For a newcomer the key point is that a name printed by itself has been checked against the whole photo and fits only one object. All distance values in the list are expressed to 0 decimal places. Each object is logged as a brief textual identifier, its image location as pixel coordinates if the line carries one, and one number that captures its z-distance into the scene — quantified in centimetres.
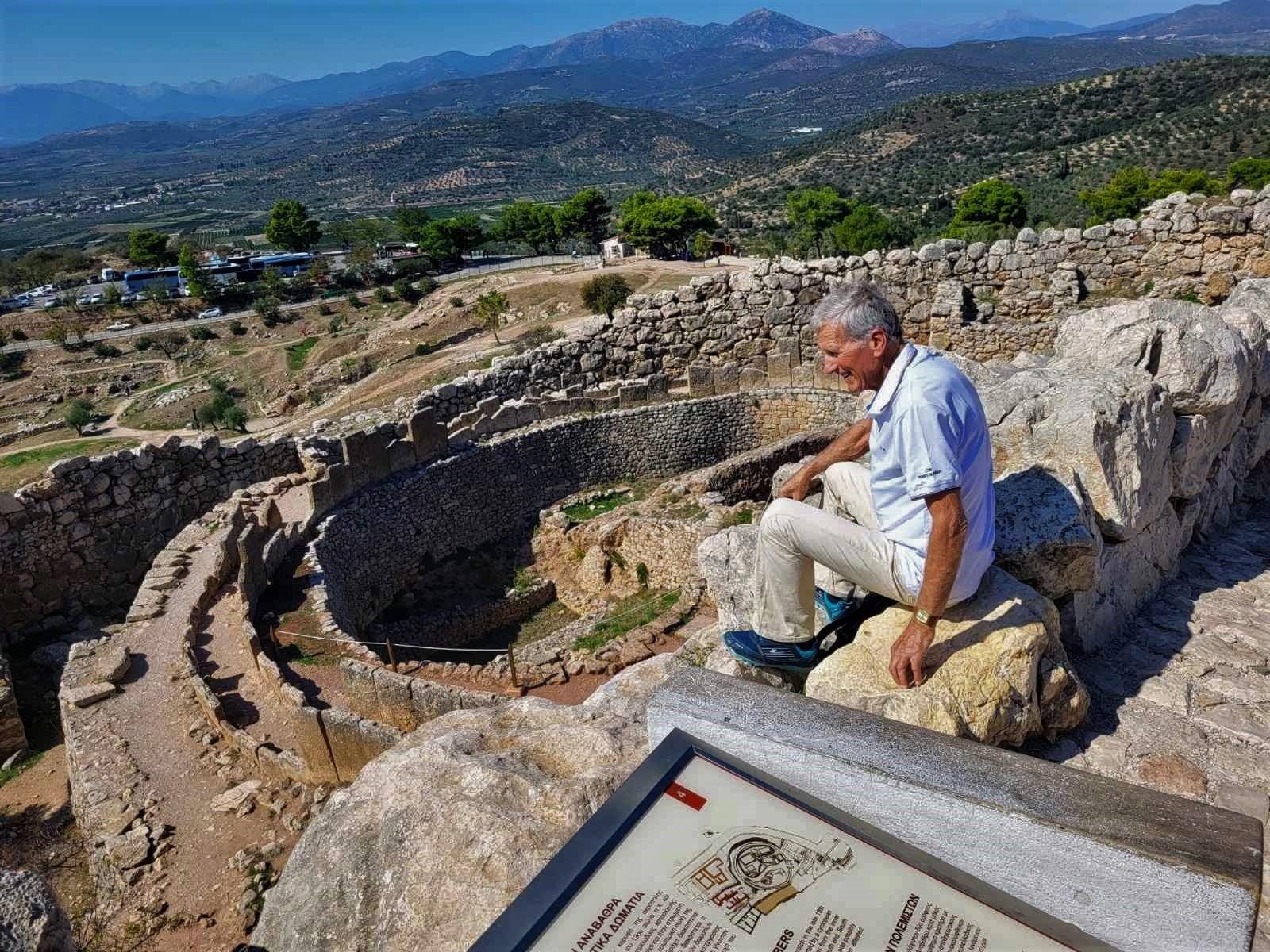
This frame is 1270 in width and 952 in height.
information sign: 203
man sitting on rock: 322
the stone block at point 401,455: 1306
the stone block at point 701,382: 1567
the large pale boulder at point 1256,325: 601
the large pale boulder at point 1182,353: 519
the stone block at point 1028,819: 209
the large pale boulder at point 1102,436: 431
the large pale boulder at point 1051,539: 383
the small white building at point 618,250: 5708
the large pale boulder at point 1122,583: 420
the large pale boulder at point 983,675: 321
